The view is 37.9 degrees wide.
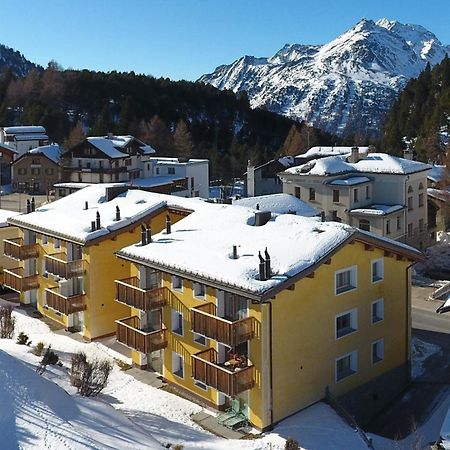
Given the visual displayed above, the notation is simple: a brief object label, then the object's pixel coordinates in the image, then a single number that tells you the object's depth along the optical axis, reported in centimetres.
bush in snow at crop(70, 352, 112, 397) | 1984
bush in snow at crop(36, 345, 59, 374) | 2109
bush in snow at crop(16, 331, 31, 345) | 2497
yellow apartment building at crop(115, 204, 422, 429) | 1873
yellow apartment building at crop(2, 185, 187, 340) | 2678
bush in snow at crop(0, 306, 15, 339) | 2645
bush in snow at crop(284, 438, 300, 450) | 1665
